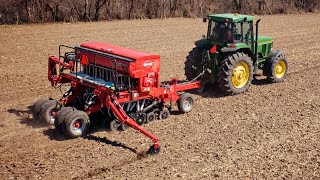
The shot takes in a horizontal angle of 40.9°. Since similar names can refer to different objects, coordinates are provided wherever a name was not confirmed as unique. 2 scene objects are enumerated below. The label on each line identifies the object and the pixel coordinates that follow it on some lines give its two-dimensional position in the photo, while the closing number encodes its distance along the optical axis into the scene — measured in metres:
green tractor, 9.95
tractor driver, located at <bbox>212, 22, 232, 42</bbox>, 10.16
